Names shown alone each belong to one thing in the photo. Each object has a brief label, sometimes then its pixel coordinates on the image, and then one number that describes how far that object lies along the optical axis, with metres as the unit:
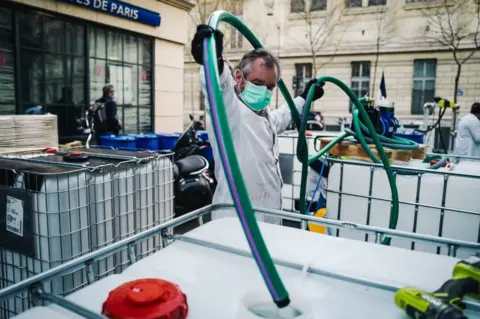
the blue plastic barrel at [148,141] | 6.96
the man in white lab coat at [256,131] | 2.35
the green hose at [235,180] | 0.77
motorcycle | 4.23
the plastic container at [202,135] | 7.20
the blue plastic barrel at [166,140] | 7.46
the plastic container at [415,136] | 5.83
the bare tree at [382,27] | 20.33
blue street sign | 7.79
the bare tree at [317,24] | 21.25
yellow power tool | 0.77
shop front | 6.83
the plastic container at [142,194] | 1.92
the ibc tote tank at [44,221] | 1.62
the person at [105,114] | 7.01
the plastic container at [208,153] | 6.28
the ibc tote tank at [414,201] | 2.27
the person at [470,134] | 6.04
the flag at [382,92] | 3.73
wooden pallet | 2.73
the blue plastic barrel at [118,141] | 6.30
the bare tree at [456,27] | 18.16
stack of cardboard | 2.51
